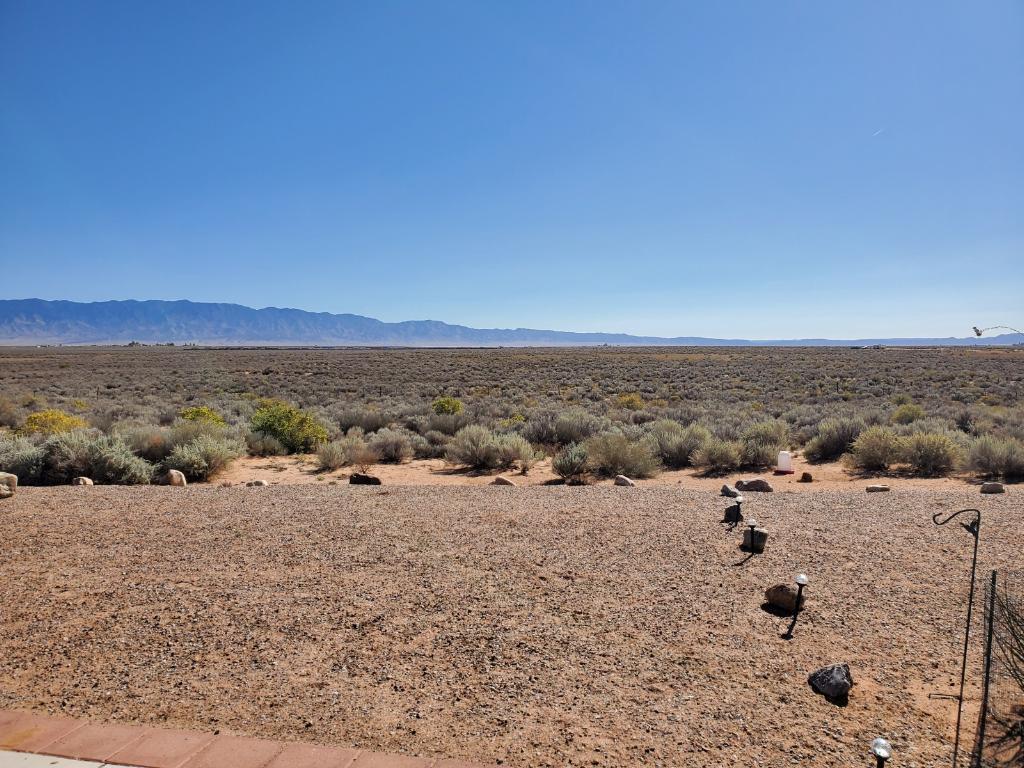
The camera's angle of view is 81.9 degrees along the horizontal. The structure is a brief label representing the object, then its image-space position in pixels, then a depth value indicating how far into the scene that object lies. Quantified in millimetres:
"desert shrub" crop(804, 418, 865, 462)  13633
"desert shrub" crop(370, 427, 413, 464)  13555
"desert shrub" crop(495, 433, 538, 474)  12469
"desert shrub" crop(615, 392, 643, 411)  22656
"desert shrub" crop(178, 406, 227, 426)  15938
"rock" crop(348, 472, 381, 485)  10117
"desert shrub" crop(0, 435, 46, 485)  9703
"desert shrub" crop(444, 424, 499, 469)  12453
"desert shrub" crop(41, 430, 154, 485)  9773
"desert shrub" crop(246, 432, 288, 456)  13825
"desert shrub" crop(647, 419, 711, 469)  12938
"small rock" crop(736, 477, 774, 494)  9656
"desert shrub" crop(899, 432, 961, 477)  11227
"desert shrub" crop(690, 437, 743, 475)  12297
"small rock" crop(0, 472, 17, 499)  7859
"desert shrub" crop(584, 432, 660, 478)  11414
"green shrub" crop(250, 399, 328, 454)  14414
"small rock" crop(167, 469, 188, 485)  9836
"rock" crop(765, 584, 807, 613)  4617
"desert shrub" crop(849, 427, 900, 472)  11742
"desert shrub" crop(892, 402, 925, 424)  17156
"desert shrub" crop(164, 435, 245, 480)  10727
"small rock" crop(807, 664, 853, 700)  3512
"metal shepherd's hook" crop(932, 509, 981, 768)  3363
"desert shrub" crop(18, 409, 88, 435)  14320
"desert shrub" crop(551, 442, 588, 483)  11219
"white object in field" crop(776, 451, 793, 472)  11891
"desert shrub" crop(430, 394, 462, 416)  19172
